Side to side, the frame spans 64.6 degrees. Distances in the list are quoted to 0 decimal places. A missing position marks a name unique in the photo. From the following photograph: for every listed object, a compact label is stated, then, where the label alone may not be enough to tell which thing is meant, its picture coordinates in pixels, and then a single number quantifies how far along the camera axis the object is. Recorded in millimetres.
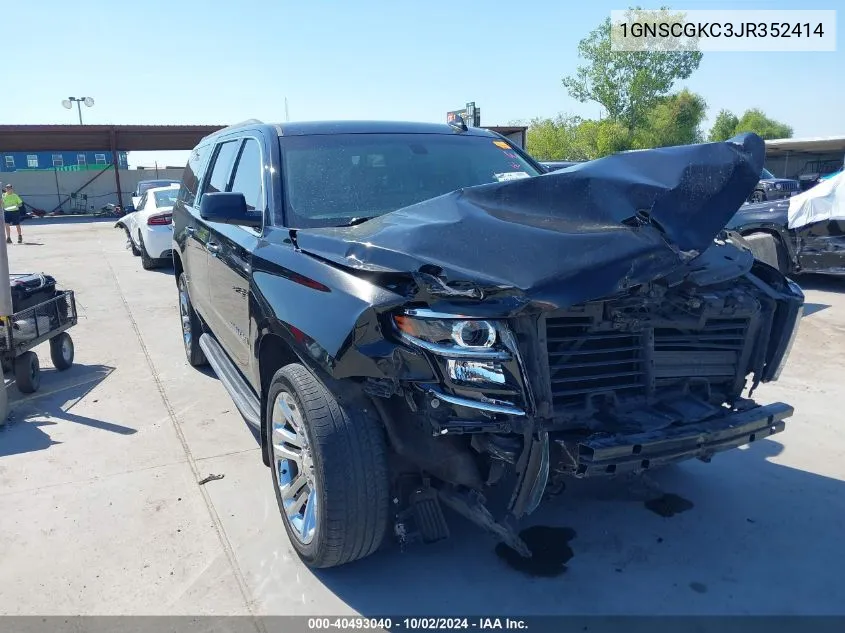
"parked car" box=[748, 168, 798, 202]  15031
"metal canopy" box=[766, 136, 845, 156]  28781
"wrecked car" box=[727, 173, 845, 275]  8406
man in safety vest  18297
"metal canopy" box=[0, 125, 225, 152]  32594
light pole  39609
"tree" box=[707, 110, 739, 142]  76438
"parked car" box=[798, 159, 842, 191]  33625
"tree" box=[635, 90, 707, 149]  57875
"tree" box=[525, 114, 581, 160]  55000
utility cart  5250
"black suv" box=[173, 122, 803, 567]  2434
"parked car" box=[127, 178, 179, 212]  23548
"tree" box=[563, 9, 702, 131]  58094
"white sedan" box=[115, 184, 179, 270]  12320
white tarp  8375
